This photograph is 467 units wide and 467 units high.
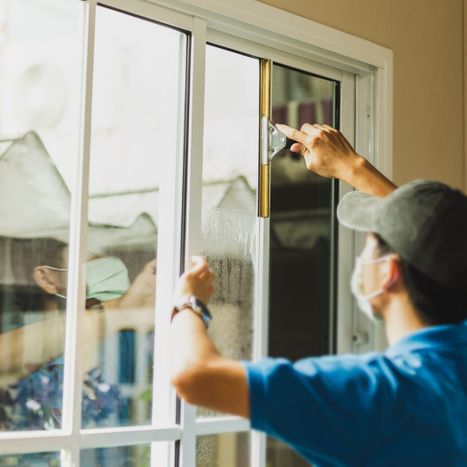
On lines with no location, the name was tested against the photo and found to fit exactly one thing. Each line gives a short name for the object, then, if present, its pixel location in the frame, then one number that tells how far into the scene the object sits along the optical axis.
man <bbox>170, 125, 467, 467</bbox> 1.67
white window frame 2.17
